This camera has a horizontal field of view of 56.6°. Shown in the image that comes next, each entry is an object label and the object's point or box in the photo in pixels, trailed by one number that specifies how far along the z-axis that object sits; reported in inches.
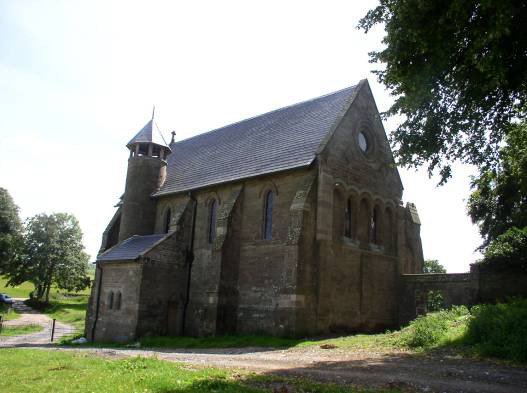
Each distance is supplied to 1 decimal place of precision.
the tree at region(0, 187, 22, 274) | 2149.4
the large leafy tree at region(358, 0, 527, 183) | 484.4
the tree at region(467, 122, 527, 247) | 693.3
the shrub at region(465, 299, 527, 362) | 545.0
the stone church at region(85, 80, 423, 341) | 903.7
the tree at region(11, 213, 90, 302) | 2251.5
